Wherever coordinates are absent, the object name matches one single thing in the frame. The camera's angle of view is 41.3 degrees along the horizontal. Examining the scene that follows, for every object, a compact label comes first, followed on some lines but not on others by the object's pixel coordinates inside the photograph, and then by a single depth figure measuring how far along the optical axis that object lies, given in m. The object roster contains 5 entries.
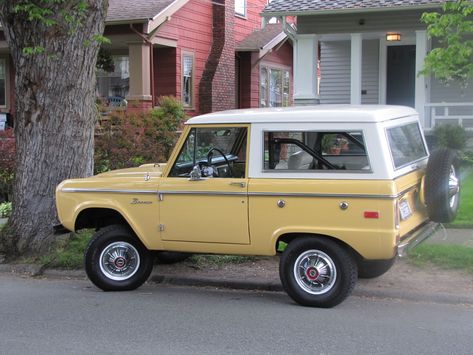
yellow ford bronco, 5.75
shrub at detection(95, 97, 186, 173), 13.29
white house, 15.41
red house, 16.77
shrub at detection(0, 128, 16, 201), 13.32
